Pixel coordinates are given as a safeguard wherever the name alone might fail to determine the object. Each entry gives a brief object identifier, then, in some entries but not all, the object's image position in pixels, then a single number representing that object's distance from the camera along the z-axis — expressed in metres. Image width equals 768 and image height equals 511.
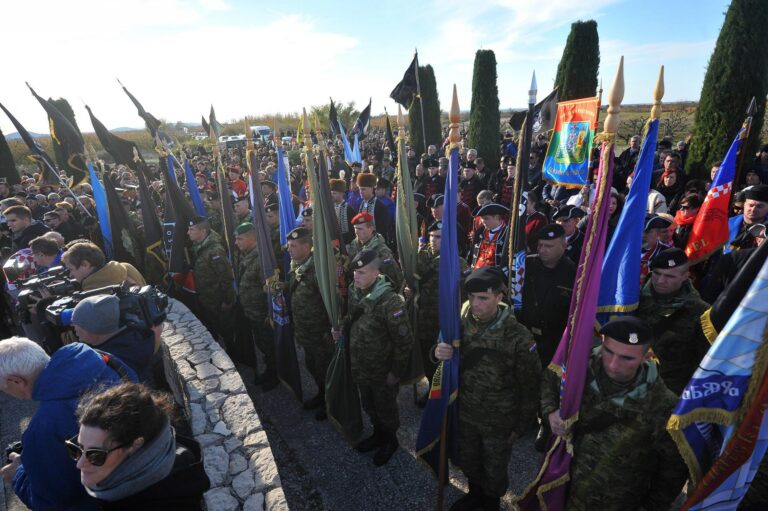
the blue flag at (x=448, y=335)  3.14
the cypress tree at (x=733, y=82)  8.99
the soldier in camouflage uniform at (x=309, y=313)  4.52
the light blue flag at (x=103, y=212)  6.80
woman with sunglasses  1.76
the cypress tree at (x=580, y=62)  13.45
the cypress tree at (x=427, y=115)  20.81
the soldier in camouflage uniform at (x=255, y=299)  5.24
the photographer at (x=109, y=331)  2.79
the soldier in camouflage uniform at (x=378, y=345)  3.63
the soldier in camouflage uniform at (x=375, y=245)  4.81
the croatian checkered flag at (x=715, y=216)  4.66
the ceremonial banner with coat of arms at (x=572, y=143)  4.38
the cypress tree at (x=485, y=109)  16.56
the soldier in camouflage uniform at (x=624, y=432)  2.25
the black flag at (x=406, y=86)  10.09
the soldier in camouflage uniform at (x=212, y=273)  5.54
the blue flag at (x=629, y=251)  2.82
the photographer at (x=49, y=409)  2.02
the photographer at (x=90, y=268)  3.89
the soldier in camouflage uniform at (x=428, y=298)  4.86
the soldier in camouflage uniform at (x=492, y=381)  2.91
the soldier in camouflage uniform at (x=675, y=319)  3.07
